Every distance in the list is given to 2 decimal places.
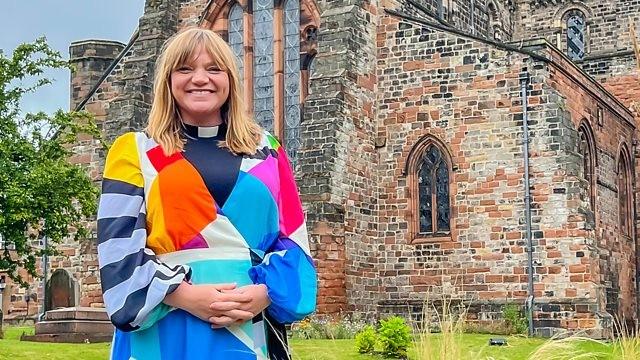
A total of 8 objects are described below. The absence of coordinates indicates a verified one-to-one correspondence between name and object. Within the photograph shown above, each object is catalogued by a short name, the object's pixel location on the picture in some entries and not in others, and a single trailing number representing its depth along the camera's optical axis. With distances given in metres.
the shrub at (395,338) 13.52
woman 3.63
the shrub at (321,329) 17.97
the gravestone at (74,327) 16.38
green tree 17.61
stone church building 20.73
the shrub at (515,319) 20.10
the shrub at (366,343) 13.88
